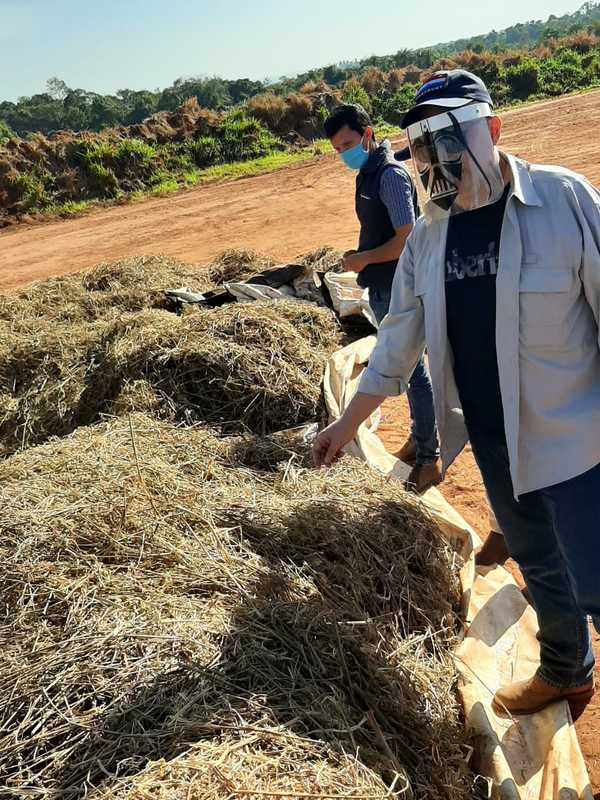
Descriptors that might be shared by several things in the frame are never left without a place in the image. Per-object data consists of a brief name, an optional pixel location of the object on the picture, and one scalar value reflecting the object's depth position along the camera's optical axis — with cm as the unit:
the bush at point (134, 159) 1859
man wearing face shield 159
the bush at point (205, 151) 2036
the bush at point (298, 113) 2347
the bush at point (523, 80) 2875
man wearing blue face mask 332
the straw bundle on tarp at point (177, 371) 407
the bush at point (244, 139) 2094
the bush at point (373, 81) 2991
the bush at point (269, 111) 2309
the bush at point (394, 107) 2661
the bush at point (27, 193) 1662
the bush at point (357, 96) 2688
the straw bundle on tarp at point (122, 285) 641
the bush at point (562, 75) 2887
